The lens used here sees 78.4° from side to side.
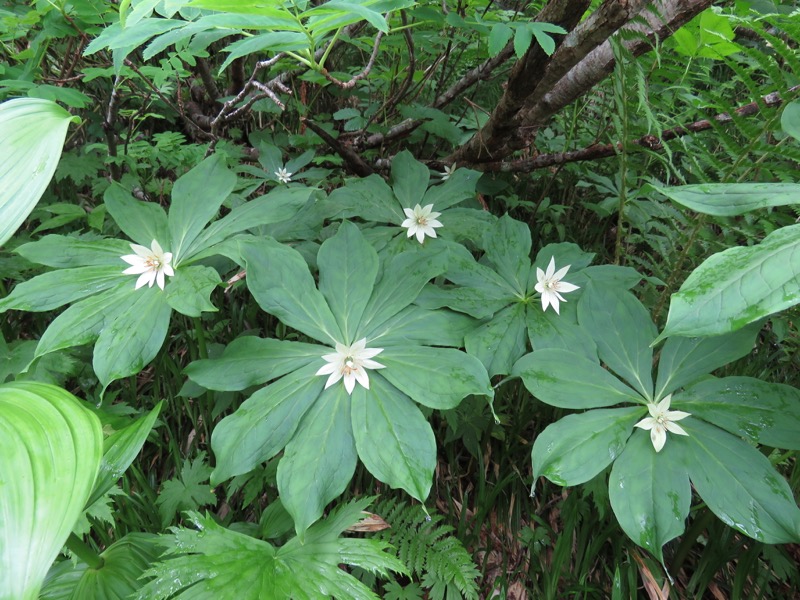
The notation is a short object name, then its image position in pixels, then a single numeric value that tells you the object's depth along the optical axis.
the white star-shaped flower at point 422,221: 1.89
